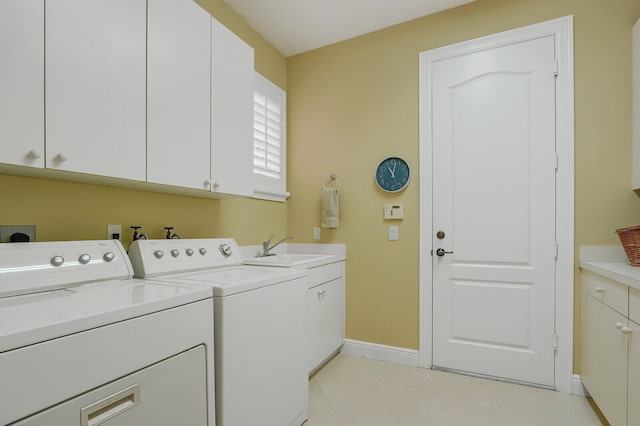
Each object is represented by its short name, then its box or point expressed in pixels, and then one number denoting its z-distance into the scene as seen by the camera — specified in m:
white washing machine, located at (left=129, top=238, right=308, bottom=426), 1.30
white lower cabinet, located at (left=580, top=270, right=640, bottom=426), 1.45
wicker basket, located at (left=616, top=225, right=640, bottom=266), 1.78
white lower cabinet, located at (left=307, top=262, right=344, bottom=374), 2.33
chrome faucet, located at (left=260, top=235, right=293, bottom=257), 2.75
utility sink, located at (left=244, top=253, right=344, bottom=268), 2.08
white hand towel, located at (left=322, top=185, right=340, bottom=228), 2.85
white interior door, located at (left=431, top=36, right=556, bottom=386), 2.24
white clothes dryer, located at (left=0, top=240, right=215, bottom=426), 0.76
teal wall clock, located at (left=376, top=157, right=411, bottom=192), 2.66
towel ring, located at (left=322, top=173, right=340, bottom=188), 2.96
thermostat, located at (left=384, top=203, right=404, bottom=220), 2.68
